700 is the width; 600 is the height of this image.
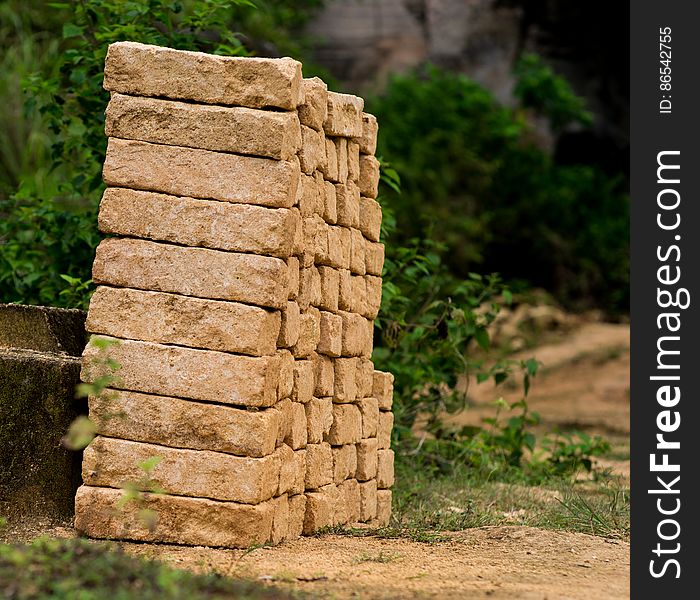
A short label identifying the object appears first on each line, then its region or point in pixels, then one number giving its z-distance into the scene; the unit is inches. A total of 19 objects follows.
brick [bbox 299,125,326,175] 426.3
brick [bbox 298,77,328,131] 428.1
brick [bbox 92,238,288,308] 393.1
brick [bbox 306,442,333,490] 450.9
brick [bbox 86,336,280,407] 391.5
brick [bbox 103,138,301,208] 394.9
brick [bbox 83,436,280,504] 391.9
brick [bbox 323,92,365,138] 460.1
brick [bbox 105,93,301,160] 394.6
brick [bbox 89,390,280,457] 392.2
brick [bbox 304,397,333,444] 452.8
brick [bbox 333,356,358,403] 481.1
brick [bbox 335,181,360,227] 478.9
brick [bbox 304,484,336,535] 448.8
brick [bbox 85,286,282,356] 391.5
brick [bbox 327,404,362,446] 478.9
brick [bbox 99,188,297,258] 393.7
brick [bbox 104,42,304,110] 397.7
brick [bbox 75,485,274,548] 391.5
